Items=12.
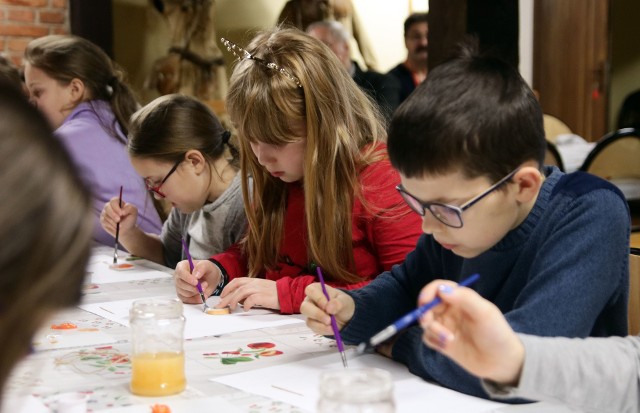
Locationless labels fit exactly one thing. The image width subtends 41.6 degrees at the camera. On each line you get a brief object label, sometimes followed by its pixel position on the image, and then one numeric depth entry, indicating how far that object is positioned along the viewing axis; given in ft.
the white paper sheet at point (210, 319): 5.40
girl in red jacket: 5.91
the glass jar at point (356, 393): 3.11
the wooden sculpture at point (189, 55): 18.03
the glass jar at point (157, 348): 4.14
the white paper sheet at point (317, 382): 3.93
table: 3.95
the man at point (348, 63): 14.64
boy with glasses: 3.98
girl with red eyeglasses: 7.38
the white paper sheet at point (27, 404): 3.92
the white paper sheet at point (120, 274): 7.30
